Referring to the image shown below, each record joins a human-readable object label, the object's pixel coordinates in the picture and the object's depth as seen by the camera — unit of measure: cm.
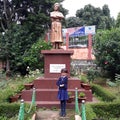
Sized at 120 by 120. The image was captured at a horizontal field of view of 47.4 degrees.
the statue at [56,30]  583
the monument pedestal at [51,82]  493
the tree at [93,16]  2127
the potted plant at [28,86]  520
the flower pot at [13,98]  474
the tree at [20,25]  1159
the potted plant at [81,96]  458
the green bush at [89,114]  312
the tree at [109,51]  966
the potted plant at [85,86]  519
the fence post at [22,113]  267
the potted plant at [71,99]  459
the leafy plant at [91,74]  967
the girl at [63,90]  391
